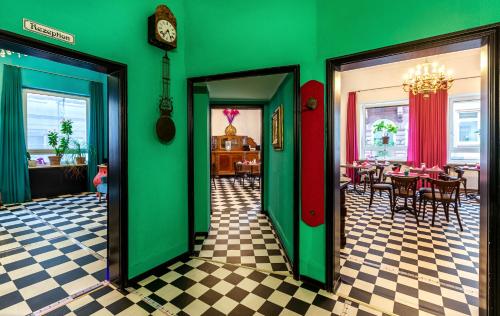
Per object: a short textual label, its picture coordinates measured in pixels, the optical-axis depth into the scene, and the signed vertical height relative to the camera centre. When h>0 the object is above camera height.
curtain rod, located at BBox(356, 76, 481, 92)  6.36 +2.01
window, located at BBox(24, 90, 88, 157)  5.98 +1.03
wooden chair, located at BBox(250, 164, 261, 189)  8.34 -0.60
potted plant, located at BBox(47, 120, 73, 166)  6.11 +0.32
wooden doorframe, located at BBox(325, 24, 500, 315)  1.55 +0.13
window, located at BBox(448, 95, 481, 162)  6.52 +0.61
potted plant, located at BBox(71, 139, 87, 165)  6.59 +0.03
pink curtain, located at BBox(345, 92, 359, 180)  8.08 +0.66
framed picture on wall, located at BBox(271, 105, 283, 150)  3.33 +0.36
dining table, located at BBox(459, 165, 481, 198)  5.67 -0.42
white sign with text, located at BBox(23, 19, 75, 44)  1.68 +0.91
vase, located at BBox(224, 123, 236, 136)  10.59 +0.99
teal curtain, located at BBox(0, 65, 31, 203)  5.29 +0.30
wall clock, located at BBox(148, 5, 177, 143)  2.42 +1.16
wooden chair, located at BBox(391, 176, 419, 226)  4.33 -0.67
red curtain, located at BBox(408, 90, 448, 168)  6.62 +0.62
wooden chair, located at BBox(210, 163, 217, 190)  10.04 -0.76
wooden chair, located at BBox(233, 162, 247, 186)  8.45 -0.61
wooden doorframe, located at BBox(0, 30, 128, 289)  2.24 -0.15
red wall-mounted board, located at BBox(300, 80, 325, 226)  2.22 +0.00
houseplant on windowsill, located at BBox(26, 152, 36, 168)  5.81 -0.22
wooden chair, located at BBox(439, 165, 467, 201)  4.84 -0.52
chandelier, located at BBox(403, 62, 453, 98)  5.00 +1.60
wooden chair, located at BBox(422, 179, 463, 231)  3.94 -0.76
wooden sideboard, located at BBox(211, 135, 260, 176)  10.06 -0.21
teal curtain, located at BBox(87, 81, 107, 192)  6.78 +0.67
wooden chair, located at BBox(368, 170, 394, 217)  4.97 -0.76
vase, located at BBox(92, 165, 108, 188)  5.59 -0.50
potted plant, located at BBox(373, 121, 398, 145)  7.56 +0.73
